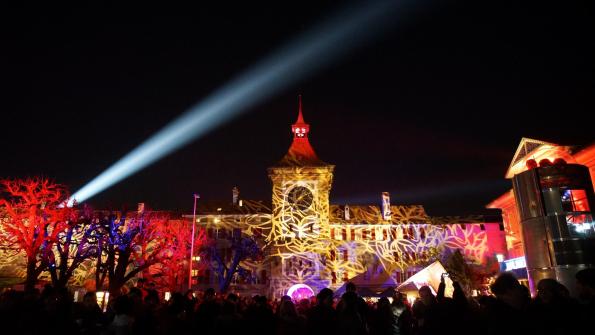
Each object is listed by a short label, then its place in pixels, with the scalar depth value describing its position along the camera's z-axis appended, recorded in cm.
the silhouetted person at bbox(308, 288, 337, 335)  643
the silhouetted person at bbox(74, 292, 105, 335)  797
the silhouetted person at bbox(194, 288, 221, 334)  659
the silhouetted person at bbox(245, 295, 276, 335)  695
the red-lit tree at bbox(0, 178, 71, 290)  2772
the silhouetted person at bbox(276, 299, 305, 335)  693
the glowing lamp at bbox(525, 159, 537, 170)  3203
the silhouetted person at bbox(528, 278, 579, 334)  467
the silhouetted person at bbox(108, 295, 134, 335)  641
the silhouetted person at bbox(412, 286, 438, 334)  576
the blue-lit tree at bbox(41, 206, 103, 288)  2714
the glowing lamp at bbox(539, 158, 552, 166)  3062
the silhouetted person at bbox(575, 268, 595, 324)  451
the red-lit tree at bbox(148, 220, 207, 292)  3868
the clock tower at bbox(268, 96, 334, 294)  4484
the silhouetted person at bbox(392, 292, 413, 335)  887
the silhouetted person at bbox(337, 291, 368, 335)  635
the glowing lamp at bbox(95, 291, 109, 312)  2077
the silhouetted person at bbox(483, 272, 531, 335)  458
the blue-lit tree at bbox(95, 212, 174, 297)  2763
